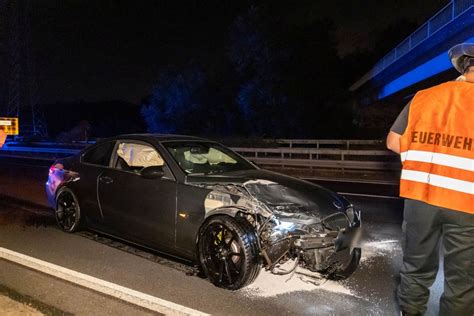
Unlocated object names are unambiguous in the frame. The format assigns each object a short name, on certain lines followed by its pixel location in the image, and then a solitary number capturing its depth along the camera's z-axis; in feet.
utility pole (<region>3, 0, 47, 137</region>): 117.08
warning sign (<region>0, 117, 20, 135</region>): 65.40
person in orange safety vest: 8.68
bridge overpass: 65.36
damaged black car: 14.11
